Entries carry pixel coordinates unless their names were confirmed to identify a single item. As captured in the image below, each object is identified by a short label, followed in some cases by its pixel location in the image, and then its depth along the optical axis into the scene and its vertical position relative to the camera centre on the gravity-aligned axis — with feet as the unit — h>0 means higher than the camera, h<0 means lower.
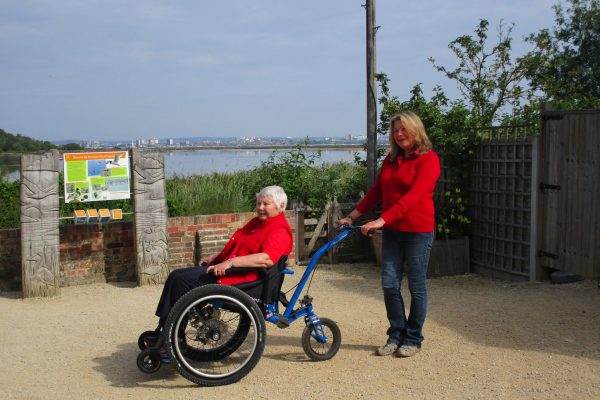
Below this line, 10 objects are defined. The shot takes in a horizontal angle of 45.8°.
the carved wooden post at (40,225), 25.26 -2.08
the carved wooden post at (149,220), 27.04 -2.05
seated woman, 15.53 -1.94
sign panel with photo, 26.86 -0.36
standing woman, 16.52 -1.32
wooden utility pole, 32.76 +2.53
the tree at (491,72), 37.86 +5.14
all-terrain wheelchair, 14.87 -3.57
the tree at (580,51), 55.31 +9.68
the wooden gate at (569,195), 24.90 -1.00
